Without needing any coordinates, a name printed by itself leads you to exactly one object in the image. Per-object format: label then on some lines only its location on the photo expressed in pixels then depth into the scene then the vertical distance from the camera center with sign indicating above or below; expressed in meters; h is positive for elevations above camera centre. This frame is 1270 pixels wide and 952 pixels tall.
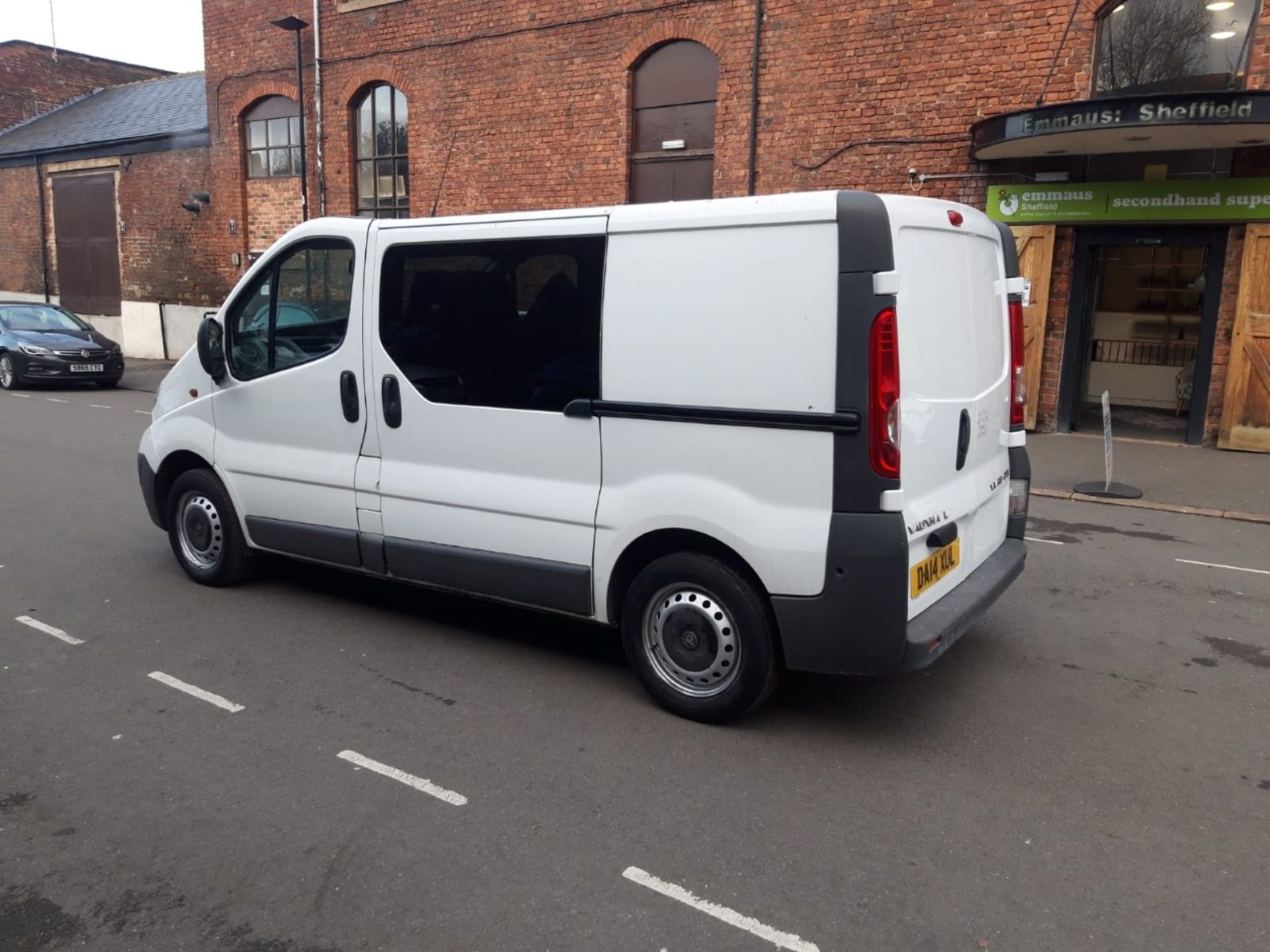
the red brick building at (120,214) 21.97 +1.90
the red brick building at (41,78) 29.89 +6.48
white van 3.80 -0.47
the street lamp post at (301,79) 17.55 +3.96
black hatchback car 17.08 -0.95
